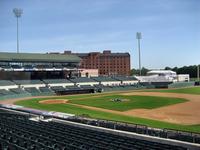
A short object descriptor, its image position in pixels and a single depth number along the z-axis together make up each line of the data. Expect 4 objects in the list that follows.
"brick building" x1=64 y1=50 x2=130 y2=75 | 179.12
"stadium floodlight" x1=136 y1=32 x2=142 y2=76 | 113.72
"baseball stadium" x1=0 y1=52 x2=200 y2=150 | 14.39
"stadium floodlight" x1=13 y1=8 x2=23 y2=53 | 84.57
